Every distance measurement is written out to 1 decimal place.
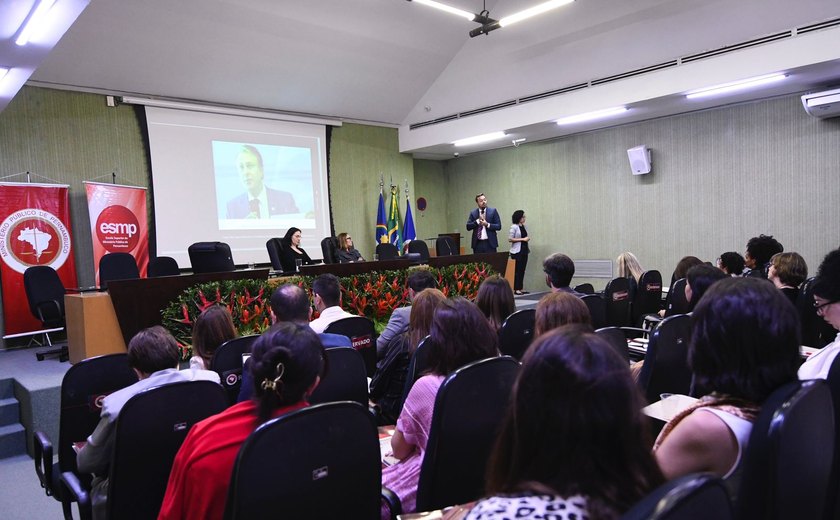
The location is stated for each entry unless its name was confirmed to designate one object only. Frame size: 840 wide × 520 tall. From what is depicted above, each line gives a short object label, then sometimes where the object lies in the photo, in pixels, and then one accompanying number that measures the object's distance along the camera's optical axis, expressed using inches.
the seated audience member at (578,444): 29.8
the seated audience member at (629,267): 191.9
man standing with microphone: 348.8
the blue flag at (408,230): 391.5
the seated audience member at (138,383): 69.4
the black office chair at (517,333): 114.8
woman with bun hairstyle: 50.6
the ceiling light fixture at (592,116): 297.4
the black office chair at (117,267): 223.5
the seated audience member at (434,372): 65.7
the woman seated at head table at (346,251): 273.1
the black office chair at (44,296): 198.8
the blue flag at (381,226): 379.6
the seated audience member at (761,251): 174.1
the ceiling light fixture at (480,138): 354.0
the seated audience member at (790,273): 125.0
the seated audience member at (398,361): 93.9
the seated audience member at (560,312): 90.4
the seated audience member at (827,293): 73.0
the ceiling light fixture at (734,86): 244.5
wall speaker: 322.7
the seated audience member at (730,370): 43.2
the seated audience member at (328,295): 127.6
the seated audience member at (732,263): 162.7
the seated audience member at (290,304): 108.0
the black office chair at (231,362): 95.4
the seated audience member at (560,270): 138.1
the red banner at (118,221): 247.9
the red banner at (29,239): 223.3
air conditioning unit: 239.1
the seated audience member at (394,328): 116.8
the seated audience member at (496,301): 118.4
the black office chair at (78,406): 84.3
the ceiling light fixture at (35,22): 142.1
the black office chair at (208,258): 197.9
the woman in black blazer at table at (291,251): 259.6
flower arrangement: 174.1
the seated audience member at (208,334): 98.6
